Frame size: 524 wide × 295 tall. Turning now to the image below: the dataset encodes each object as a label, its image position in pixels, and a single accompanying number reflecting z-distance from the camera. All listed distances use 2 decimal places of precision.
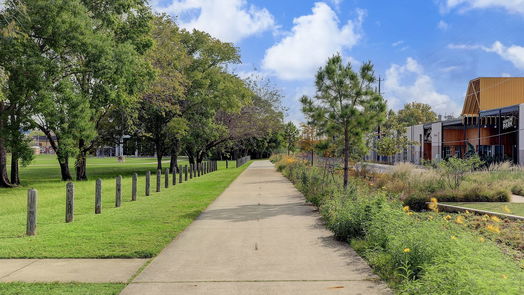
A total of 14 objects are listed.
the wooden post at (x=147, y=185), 18.42
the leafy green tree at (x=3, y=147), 24.08
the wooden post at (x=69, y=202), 11.25
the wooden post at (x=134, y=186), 16.34
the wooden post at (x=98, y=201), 13.00
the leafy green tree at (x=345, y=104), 15.57
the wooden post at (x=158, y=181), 19.96
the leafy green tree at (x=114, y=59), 24.19
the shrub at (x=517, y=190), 17.33
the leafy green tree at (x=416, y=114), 93.25
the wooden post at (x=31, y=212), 9.58
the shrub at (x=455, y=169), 16.00
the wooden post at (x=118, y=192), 14.59
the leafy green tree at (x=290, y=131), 68.60
